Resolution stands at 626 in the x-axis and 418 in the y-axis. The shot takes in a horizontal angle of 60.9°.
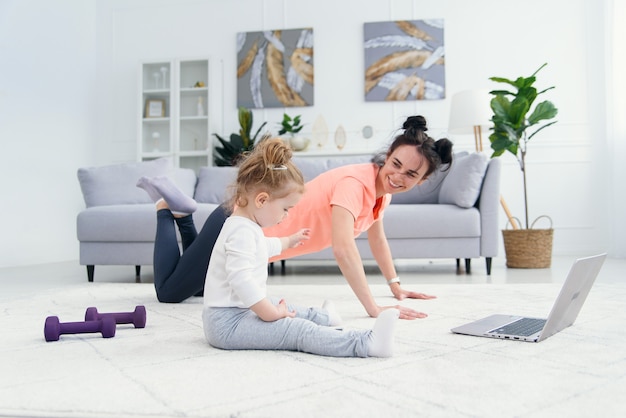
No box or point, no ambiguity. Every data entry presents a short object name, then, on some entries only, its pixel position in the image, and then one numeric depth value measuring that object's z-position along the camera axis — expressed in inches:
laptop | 50.8
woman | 65.3
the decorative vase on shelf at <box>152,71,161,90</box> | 220.4
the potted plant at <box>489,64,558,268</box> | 145.9
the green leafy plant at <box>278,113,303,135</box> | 203.2
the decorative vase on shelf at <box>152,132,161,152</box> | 218.1
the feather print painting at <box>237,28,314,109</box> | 213.2
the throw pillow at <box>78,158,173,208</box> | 144.5
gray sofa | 132.0
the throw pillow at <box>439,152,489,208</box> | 133.3
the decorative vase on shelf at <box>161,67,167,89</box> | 218.1
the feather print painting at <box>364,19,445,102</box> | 206.1
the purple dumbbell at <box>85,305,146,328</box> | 63.0
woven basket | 147.5
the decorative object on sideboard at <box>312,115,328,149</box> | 211.2
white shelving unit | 214.5
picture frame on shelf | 218.4
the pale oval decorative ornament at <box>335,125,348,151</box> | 209.0
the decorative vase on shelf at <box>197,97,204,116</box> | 216.8
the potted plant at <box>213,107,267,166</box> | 204.7
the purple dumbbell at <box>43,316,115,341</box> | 56.5
